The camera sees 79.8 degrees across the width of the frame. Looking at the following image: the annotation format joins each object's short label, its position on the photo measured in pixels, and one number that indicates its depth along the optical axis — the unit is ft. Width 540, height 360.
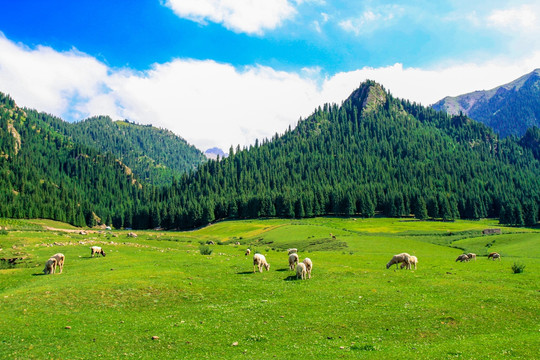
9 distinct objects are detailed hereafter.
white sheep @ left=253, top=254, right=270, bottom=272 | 118.83
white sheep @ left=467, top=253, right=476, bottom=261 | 162.73
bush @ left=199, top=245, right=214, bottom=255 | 168.04
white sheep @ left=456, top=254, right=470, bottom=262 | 160.35
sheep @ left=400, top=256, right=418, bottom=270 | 129.49
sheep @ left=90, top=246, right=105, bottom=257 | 154.30
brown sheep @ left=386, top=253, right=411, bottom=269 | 129.68
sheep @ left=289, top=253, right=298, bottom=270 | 123.54
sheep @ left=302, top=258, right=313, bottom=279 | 109.63
